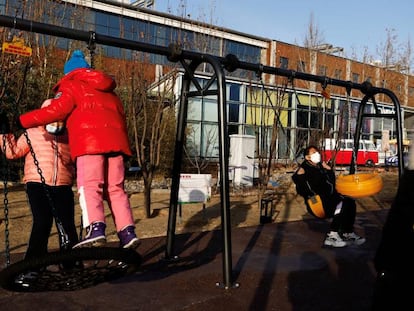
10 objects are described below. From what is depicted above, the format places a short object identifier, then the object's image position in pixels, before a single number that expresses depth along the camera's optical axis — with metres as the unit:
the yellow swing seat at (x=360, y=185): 5.09
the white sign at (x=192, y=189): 7.48
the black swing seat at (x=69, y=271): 2.57
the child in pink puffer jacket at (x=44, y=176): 3.78
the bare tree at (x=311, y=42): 21.39
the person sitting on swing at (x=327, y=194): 6.02
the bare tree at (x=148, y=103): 9.00
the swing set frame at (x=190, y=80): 3.86
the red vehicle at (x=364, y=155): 24.86
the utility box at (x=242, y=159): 13.93
